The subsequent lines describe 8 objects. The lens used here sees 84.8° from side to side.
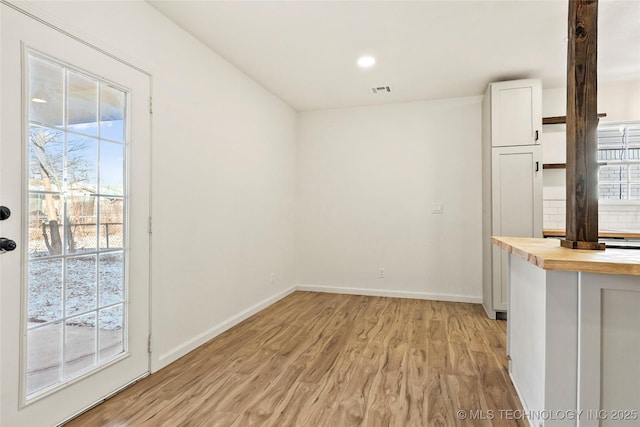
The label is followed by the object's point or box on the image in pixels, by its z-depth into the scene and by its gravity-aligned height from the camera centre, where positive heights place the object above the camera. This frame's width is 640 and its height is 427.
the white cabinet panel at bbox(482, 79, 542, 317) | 3.65 +0.48
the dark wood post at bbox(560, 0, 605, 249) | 1.78 +0.43
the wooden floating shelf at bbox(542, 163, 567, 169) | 3.87 +0.53
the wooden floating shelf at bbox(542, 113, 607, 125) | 3.85 +1.04
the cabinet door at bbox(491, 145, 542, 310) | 3.65 +0.16
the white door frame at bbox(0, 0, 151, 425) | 1.58 -0.23
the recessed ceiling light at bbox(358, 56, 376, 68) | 3.34 +1.48
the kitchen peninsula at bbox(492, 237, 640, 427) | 1.33 -0.49
